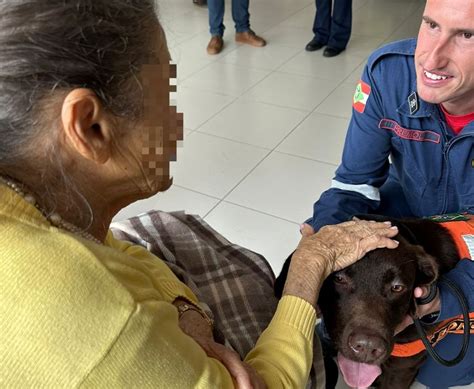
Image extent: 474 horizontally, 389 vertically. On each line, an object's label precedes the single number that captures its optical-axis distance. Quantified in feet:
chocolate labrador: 3.77
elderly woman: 1.81
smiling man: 3.83
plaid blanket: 3.46
